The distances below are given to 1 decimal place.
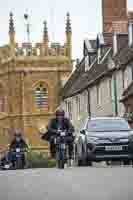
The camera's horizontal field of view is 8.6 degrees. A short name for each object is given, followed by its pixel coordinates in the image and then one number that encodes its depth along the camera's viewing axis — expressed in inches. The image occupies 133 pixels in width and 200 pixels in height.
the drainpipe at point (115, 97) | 1977.1
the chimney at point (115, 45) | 2070.1
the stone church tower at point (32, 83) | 3474.4
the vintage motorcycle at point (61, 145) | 1023.6
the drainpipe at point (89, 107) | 2417.6
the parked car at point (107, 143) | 1047.6
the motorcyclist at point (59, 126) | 1035.9
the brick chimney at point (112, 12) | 2359.7
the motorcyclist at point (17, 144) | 1298.0
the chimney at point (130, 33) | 1851.6
